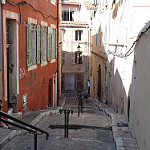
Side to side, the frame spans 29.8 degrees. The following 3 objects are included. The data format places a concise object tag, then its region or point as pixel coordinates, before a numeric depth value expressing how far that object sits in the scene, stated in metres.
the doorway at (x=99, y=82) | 21.31
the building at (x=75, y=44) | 31.61
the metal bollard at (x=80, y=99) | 12.01
